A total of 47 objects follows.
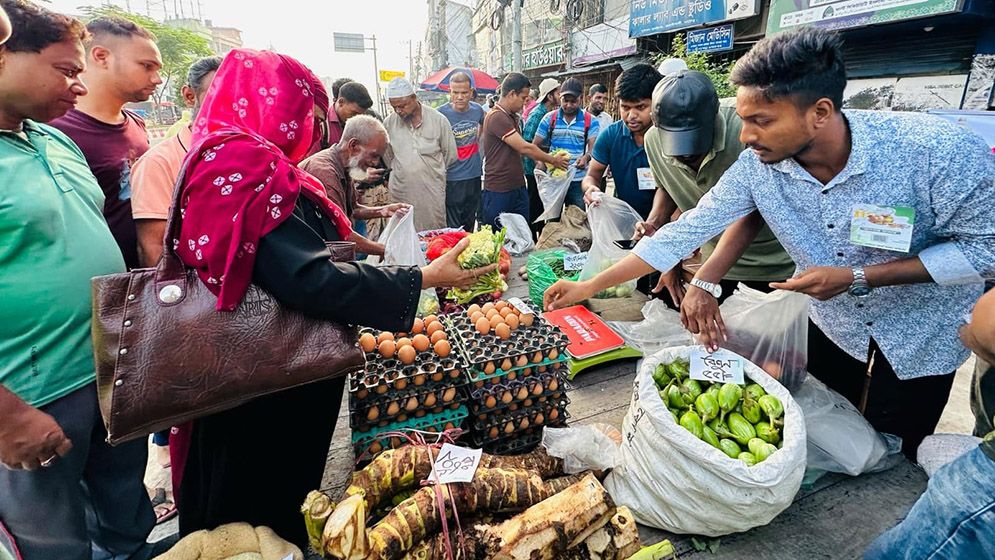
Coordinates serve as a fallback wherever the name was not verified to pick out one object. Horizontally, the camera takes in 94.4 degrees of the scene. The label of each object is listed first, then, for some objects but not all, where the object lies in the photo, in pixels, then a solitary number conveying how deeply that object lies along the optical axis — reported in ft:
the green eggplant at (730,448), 4.92
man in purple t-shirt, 6.22
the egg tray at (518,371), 6.03
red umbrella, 50.57
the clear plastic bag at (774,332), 6.40
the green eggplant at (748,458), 4.78
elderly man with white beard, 9.27
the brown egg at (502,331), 6.51
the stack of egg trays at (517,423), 6.31
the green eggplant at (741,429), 5.14
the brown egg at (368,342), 6.20
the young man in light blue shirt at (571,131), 16.83
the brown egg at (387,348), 6.05
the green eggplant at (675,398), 5.56
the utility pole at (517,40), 56.70
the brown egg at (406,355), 5.96
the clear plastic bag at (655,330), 8.76
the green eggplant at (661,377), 5.98
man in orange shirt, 5.73
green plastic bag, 10.87
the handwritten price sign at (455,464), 4.72
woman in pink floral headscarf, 3.90
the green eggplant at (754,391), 5.55
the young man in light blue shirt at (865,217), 4.90
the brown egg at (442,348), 6.17
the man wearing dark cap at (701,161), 7.36
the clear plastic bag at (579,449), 5.65
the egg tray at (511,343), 6.16
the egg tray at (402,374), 5.63
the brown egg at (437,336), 6.41
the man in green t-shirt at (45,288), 4.11
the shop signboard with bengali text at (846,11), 19.06
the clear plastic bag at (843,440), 5.81
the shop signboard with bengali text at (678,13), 30.42
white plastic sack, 4.59
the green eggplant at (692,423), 5.11
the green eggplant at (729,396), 5.49
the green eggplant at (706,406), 5.35
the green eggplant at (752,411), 5.39
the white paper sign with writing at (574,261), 11.37
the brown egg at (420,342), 6.20
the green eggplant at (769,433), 5.07
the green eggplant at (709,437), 5.04
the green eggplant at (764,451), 4.83
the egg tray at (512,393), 6.08
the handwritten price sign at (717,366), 5.79
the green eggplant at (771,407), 5.23
